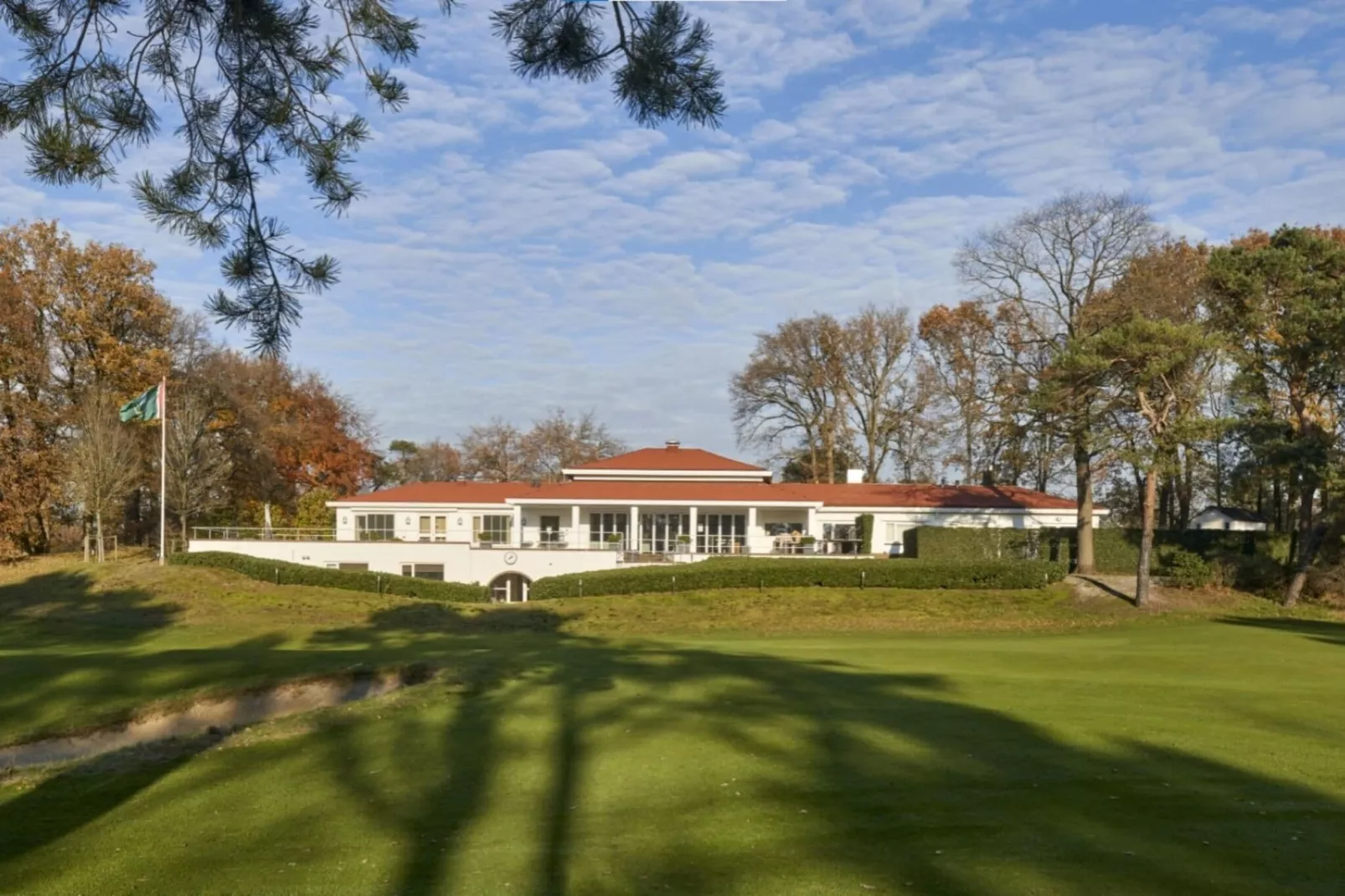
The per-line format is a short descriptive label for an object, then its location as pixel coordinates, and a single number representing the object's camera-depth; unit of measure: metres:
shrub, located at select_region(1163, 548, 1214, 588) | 38.22
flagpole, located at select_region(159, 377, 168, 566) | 40.32
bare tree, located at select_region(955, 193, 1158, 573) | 41.19
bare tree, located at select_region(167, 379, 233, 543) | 49.34
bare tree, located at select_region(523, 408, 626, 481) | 77.75
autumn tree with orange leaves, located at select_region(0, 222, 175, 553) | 47.16
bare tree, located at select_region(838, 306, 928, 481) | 59.25
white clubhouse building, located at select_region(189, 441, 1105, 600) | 44.62
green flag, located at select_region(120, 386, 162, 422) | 39.75
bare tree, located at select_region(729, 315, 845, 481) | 60.25
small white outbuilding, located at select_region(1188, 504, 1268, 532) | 52.34
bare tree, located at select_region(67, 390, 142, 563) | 45.78
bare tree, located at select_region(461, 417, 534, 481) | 78.31
